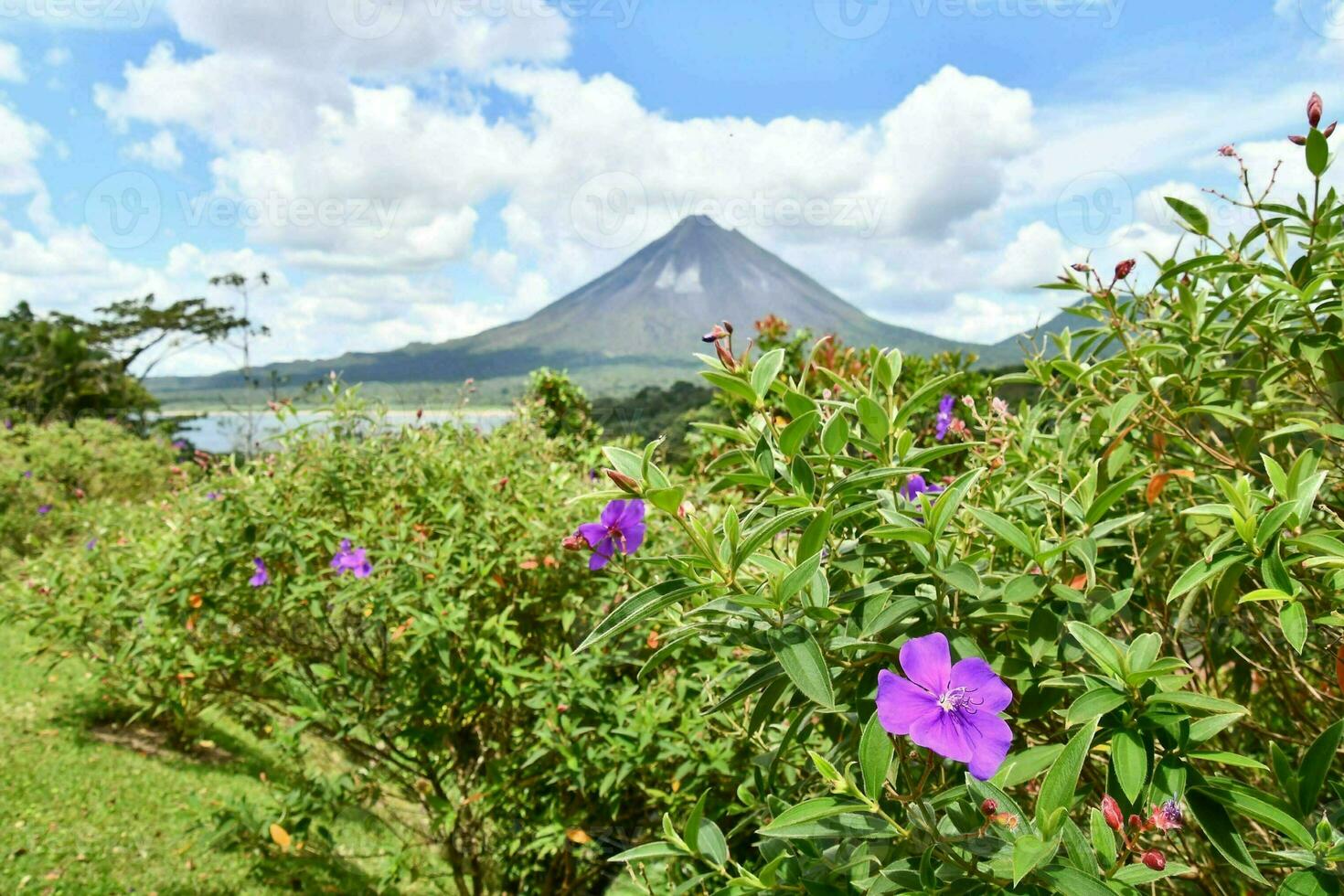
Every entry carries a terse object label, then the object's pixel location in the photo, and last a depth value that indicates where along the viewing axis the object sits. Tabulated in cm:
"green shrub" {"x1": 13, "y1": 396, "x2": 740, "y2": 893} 197
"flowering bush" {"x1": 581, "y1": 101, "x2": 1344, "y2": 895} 76
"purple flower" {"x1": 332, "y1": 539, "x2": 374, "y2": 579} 218
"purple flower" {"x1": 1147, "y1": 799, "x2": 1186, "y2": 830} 71
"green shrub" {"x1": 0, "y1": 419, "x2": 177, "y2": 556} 694
